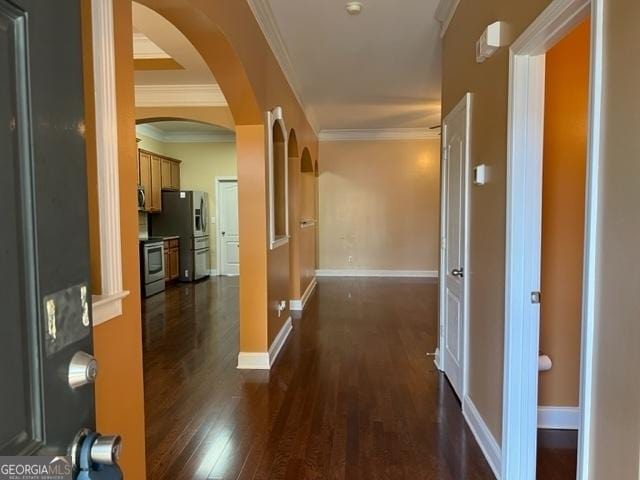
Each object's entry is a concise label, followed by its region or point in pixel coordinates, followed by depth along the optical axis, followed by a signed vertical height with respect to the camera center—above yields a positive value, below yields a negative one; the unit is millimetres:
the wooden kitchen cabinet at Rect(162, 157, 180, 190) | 7805 +814
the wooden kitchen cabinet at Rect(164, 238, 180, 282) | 7445 -797
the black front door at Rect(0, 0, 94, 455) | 518 -14
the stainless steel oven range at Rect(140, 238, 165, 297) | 6484 -792
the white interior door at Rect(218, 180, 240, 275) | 8742 -288
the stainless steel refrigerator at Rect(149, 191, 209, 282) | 7922 -155
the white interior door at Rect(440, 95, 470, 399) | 2764 -224
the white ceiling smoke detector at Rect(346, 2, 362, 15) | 3130 +1562
